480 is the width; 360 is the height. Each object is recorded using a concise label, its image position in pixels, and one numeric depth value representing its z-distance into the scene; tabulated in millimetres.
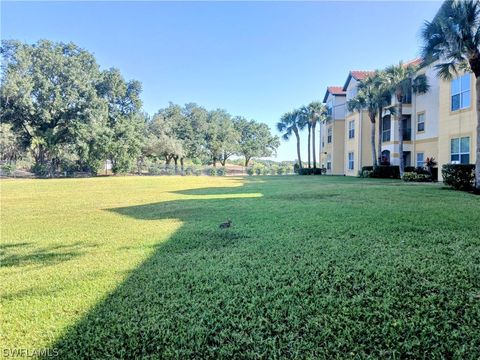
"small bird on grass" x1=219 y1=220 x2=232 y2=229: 6195
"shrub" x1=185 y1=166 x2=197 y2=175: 44094
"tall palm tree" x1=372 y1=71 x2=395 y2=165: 20938
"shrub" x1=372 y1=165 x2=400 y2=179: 21875
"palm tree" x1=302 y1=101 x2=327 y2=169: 35094
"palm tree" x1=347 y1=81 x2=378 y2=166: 22391
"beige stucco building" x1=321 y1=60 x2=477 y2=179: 15008
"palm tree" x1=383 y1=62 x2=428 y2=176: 19328
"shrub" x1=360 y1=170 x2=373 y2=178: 23275
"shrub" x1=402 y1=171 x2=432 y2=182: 17266
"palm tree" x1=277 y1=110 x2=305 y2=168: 37312
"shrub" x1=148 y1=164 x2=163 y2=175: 43938
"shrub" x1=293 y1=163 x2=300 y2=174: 40131
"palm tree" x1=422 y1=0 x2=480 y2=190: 10367
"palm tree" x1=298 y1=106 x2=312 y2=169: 36234
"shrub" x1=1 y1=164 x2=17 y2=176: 35031
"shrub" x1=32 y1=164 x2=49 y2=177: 35719
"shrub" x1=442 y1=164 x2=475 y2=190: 12047
